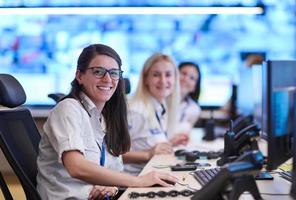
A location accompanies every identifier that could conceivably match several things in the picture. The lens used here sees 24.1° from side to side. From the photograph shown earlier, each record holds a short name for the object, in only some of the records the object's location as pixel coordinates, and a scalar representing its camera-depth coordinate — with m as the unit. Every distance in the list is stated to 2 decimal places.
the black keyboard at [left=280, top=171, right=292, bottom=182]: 2.49
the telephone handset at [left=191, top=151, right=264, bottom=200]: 1.85
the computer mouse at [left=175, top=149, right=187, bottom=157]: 3.24
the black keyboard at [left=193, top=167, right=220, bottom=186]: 2.43
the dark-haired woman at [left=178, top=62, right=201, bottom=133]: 4.89
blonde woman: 3.39
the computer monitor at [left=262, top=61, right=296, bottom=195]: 2.19
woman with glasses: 2.38
